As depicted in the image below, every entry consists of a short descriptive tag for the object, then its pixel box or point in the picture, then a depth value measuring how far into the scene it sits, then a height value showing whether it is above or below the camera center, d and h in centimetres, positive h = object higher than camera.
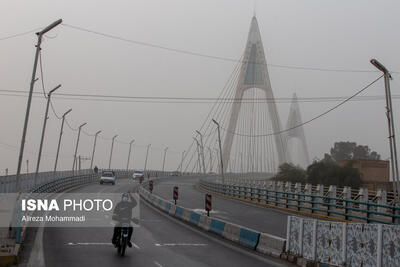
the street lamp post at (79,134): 6786 +644
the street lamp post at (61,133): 5364 +499
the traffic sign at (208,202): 2665 -13
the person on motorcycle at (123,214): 1556 -61
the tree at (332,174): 7774 +536
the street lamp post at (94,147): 8231 +632
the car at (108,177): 6725 +159
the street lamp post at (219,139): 5820 +651
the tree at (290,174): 9175 +561
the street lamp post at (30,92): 2294 +414
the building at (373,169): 8169 +667
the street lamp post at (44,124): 3908 +445
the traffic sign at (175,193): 3500 +24
